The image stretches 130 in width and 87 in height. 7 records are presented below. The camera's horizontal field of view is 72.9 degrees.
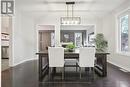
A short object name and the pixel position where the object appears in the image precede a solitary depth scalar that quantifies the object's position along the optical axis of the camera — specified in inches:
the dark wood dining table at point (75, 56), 103.2
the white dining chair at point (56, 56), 100.5
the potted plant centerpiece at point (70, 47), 116.2
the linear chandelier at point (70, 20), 152.8
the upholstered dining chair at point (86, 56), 100.7
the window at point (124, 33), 137.1
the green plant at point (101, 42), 191.4
